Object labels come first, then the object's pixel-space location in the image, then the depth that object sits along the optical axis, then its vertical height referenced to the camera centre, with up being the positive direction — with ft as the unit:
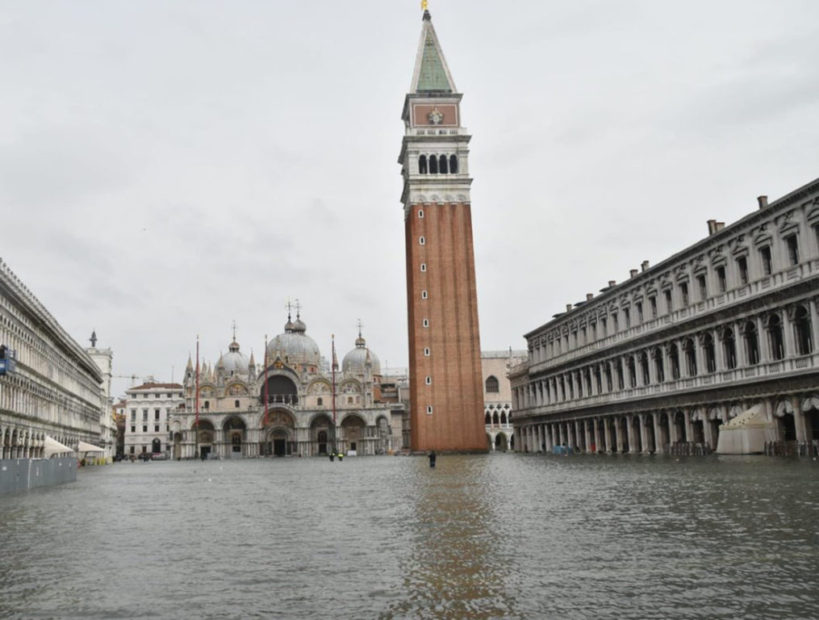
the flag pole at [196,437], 331.73 +10.28
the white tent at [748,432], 114.93 +2.20
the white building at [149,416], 428.56 +24.51
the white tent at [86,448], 188.65 +4.12
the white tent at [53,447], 147.74 +3.50
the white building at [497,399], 345.10 +22.88
